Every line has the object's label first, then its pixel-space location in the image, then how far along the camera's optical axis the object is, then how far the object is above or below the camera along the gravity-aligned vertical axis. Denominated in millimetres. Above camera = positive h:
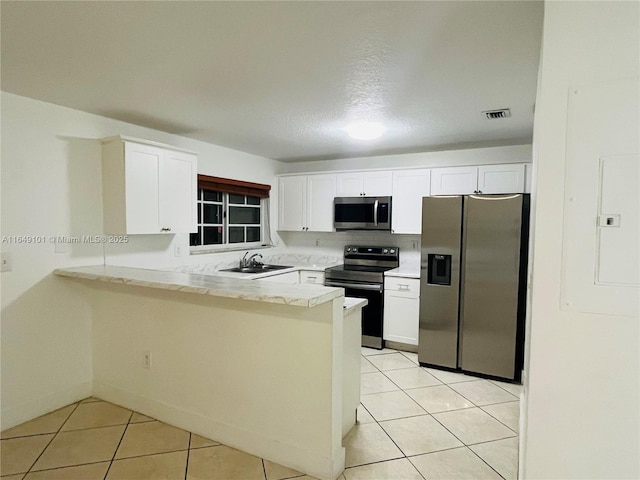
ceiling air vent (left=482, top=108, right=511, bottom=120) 2846 +916
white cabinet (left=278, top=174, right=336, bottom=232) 4766 +331
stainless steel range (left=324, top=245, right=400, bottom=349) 4148 -667
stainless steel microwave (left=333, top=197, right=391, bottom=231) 4379 +185
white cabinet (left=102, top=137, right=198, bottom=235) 2936 +321
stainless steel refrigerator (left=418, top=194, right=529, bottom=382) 3264 -493
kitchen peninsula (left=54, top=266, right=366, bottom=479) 2086 -863
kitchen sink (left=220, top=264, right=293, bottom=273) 4277 -497
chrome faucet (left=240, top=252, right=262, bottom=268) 4453 -421
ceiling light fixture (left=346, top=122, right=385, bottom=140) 3213 +895
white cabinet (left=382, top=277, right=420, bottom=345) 3979 -877
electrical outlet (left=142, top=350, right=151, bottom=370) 2730 -996
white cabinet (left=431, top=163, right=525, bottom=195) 3746 +531
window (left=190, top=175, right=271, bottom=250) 4129 +172
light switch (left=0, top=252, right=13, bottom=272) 2496 -263
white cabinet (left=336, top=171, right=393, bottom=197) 4402 +541
